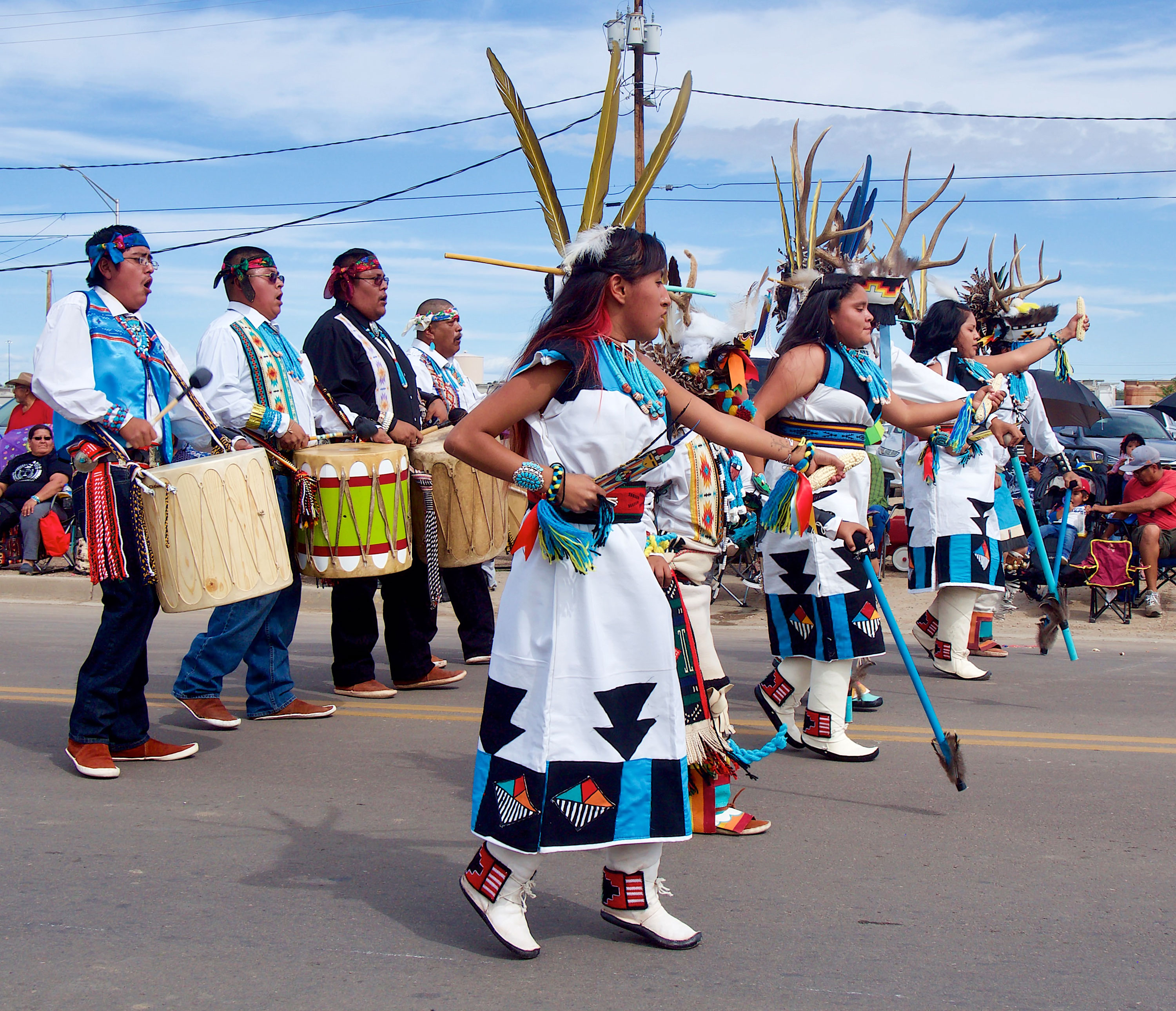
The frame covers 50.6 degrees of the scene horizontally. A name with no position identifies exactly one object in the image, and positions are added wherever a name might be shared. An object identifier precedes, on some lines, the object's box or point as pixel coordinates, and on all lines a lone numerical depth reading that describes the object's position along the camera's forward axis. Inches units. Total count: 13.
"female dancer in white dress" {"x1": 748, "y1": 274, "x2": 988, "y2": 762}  216.1
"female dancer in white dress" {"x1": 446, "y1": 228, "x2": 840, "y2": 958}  132.2
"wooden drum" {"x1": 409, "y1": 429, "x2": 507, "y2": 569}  276.8
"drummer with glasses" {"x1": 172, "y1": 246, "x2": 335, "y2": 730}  240.4
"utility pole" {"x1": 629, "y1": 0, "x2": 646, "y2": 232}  925.2
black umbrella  602.2
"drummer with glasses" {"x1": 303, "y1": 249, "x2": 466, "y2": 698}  269.7
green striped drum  244.2
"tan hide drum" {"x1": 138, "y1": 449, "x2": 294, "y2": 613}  205.2
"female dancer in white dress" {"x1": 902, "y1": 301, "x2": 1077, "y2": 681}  294.8
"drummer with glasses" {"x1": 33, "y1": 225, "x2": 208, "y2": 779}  201.2
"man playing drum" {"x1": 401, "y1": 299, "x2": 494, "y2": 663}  317.7
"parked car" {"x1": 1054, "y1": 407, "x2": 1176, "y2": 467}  794.8
